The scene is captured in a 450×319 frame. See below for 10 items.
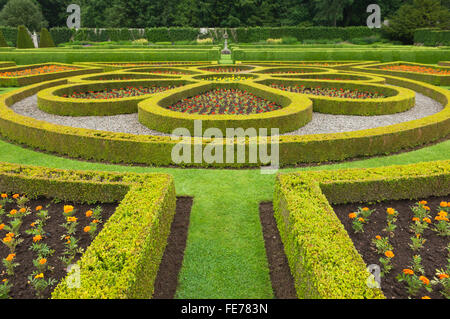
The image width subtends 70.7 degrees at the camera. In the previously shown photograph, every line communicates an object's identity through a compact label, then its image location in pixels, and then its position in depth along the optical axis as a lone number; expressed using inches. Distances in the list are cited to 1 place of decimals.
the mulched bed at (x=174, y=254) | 177.5
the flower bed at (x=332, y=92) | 594.9
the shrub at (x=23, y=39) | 1505.9
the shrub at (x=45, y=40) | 1631.4
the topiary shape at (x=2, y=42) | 1507.1
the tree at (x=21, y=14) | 2475.4
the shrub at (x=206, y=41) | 1971.7
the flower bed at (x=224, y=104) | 501.7
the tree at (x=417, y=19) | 1846.7
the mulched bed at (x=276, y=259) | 175.5
